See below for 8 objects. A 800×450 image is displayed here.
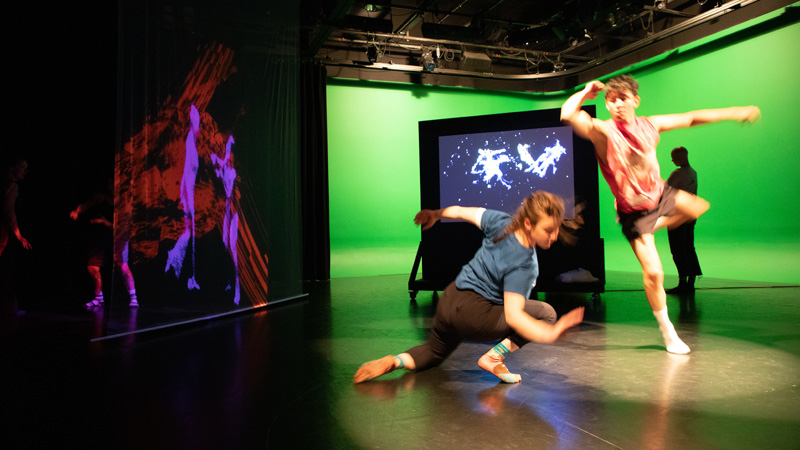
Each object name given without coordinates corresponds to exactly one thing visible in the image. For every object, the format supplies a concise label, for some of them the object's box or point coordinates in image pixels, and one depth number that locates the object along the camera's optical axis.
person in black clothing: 6.15
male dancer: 3.14
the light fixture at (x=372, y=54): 8.80
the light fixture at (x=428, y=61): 9.05
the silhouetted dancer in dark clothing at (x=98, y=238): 5.80
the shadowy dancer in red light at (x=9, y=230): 5.11
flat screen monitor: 5.91
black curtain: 8.66
